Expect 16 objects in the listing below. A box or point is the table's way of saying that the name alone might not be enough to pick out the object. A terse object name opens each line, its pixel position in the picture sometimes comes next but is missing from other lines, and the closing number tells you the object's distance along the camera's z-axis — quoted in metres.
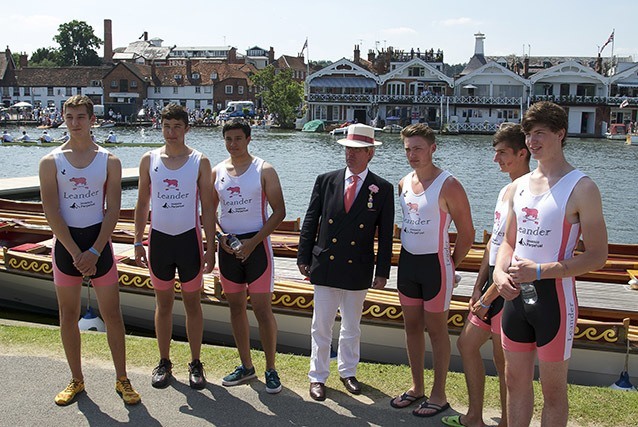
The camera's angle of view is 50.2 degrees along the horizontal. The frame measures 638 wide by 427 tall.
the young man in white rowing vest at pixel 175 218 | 5.39
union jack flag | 75.88
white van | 80.81
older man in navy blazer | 5.32
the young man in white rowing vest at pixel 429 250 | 5.07
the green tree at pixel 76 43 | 122.19
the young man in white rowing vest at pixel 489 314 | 4.62
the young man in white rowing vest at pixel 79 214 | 5.12
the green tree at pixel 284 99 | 76.50
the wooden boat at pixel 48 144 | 47.11
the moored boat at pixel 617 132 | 66.06
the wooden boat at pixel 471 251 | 9.20
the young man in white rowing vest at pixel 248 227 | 5.50
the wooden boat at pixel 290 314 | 7.09
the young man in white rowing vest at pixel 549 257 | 3.72
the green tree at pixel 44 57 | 122.59
